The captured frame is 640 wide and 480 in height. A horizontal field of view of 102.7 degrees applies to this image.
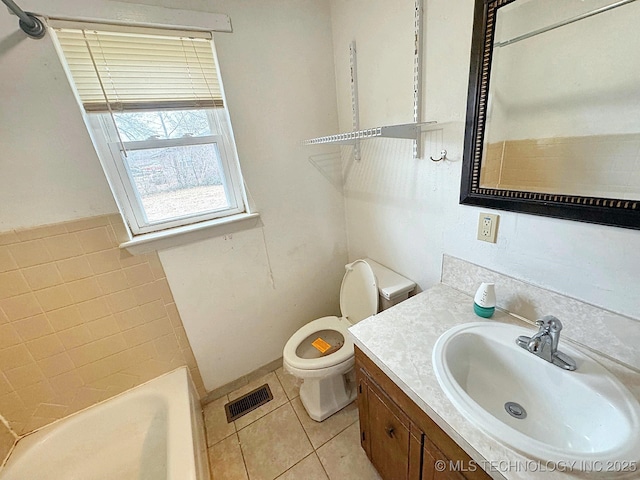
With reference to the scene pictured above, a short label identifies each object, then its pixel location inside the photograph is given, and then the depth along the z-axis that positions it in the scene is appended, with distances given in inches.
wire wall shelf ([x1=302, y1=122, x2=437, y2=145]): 35.9
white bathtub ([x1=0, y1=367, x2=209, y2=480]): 45.2
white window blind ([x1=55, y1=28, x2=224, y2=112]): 41.1
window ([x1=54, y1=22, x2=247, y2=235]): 42.2
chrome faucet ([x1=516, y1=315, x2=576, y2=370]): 29.4
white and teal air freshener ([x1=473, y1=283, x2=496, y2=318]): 37.8
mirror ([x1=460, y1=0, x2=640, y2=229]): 25.1
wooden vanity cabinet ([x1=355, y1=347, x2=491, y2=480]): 26.7
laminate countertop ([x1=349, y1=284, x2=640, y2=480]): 21.5
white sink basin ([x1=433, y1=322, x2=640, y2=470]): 22.6
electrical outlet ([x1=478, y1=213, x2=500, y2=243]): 37.8
